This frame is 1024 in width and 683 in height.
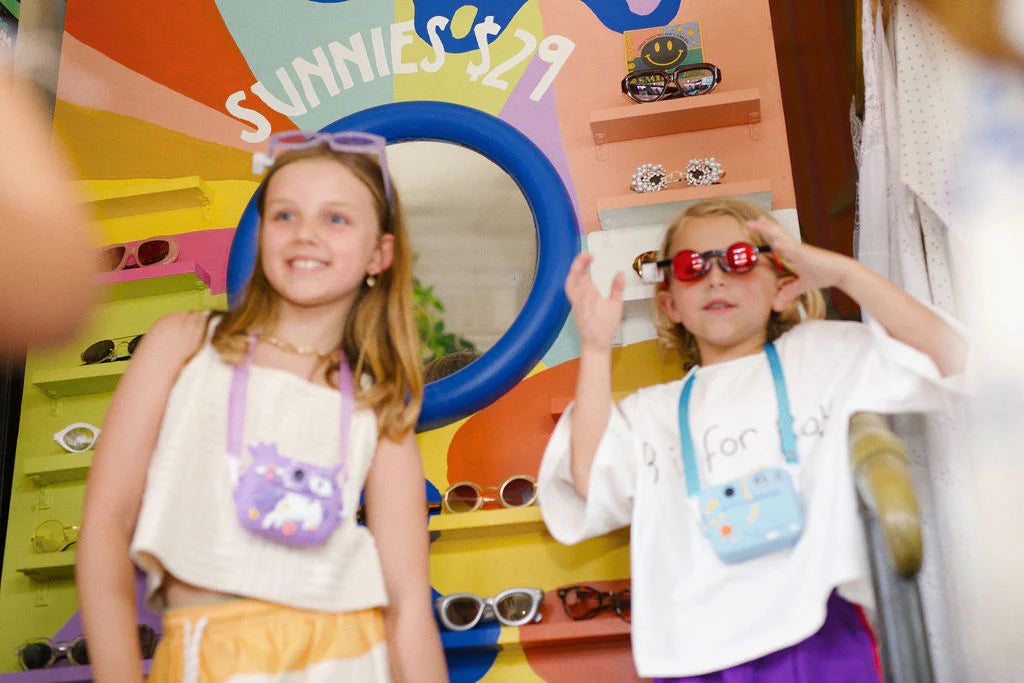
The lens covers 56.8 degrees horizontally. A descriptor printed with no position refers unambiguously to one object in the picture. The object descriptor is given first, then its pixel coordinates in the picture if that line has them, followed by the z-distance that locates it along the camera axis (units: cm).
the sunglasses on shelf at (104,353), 218
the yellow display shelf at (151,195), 226
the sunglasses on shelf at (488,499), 194
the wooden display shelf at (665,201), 198
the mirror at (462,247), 210
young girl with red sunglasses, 143
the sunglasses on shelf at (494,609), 178
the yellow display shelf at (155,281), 218
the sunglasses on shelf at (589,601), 179
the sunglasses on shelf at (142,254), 222
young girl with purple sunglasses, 138
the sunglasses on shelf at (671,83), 207
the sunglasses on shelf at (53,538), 204
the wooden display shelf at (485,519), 184
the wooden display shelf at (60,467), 205
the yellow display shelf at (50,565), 196
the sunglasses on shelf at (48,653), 188
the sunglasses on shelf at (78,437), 214
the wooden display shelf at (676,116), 205
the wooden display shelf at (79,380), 211
